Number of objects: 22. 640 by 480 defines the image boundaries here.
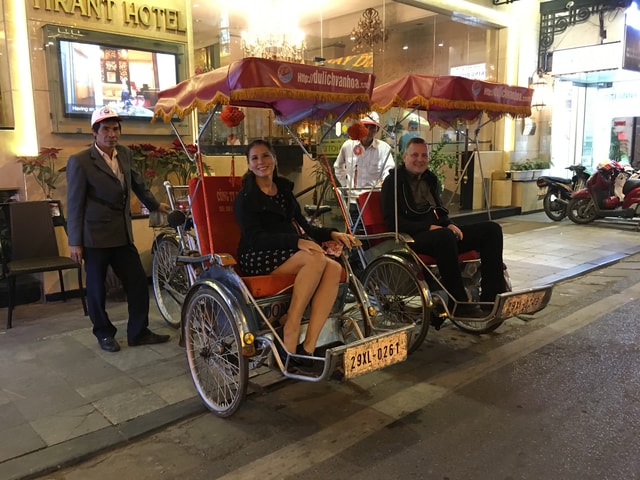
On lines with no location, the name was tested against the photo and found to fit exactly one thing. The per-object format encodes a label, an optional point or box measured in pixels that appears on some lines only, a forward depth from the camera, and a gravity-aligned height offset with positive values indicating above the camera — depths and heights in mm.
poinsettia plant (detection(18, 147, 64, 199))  5844 -87
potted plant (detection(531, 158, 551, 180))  13250 -342
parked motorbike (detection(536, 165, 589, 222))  11922 -917
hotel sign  6008 +1710
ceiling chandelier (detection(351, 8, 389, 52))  11539 +2624
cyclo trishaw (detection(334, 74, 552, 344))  4348 -938
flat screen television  6059 +993
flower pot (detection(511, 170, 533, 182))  12859 -524
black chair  5188 -793
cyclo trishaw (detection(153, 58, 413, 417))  3289 -864
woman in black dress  3518 -596
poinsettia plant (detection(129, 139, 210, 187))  6426 -51
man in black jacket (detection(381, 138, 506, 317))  4516 -648
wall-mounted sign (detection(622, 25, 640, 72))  11812 +2226
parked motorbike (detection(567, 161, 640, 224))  10914 -810
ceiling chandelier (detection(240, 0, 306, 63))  9508 +2237
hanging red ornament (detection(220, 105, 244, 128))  4180 +320
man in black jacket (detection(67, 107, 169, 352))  4430 -521
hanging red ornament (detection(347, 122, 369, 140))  4789 +210
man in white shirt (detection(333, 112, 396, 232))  6752 -61
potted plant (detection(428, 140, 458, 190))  10266 -114
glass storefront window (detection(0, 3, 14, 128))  5809 +760
